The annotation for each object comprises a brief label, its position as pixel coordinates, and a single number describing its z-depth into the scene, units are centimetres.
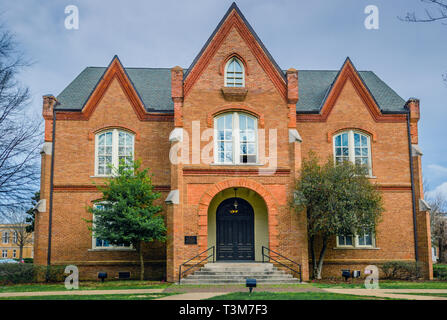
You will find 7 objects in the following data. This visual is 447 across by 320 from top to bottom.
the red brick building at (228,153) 1941
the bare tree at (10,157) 1870
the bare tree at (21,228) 5175
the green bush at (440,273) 2122
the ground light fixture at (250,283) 1378
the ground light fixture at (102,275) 1853
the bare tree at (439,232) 4047
